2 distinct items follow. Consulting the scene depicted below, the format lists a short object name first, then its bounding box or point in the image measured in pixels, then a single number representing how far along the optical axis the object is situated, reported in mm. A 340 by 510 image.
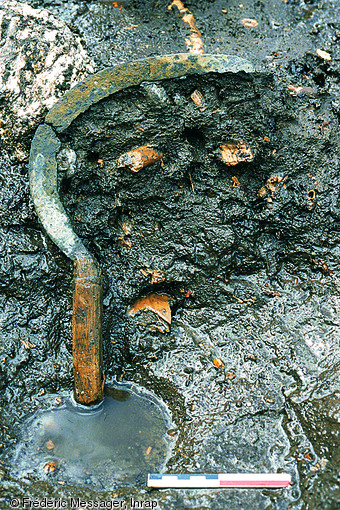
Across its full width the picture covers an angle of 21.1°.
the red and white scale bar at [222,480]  648
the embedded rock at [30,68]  712
